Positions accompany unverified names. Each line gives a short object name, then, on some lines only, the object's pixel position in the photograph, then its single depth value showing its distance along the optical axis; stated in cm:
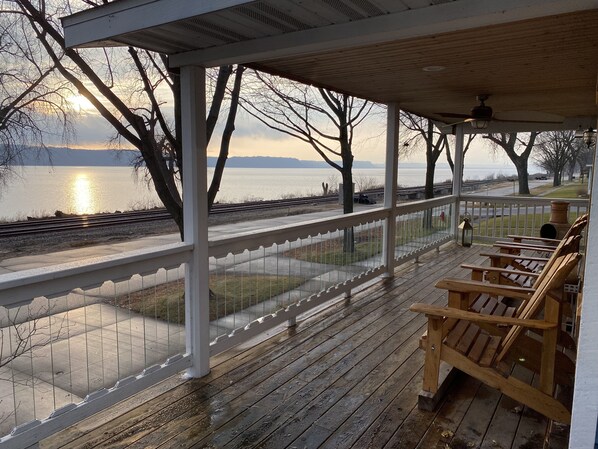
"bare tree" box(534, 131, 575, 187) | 1862
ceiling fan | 470
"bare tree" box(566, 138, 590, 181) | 1896
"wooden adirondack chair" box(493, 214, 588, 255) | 371
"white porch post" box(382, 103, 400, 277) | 566
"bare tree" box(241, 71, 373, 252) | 883
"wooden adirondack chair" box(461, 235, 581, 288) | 314
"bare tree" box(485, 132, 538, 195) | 1698
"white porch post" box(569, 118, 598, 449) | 131
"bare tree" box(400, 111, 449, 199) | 1337
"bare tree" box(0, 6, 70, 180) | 523
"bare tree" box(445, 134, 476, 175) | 1578
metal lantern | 777
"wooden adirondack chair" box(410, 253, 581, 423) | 235
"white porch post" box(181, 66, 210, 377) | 291
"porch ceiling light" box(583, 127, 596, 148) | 743
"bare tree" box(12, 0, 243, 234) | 520
